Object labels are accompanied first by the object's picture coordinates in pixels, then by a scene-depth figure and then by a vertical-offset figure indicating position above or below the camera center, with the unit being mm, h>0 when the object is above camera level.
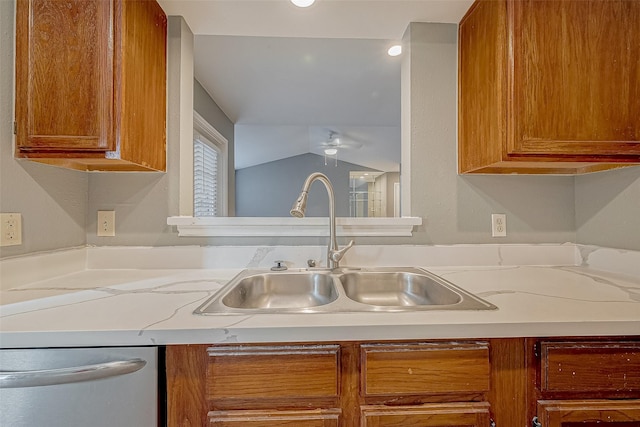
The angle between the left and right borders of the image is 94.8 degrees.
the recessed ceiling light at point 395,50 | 1653 +974
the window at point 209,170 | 2240 +423
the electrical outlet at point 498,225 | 1357 -30
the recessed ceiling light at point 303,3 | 1193 +887
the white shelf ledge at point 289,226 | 1294 -31
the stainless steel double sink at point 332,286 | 1136 -273
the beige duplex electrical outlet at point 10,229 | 930 -26
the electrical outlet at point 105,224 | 1290 -16
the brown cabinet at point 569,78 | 1036 +496
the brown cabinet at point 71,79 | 962 +469
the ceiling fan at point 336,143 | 3280 +896
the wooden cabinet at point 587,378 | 708 -386
